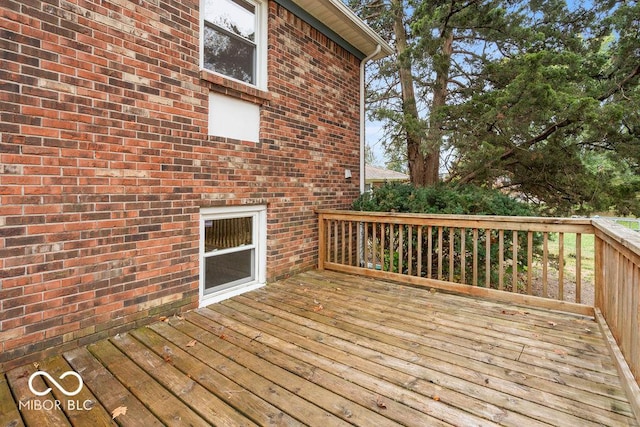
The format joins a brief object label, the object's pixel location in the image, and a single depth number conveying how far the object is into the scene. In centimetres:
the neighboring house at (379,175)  1530
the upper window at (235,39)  358
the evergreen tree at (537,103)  482
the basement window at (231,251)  363
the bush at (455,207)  475
